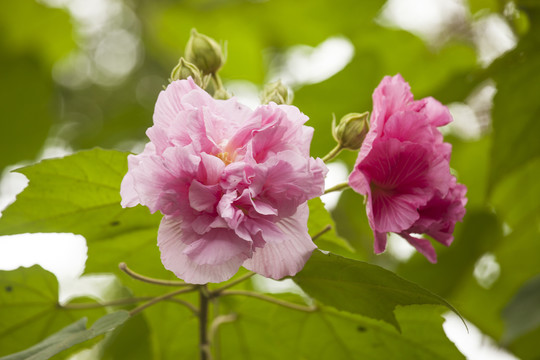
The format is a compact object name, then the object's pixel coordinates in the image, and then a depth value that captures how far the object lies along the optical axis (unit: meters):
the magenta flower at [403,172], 0.77
